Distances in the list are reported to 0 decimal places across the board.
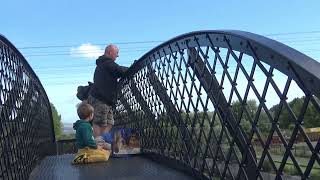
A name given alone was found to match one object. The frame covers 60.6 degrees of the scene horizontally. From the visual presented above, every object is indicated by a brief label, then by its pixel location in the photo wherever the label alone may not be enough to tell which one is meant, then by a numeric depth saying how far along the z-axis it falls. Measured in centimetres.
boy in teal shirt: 357
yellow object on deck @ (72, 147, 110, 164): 358
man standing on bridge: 433
